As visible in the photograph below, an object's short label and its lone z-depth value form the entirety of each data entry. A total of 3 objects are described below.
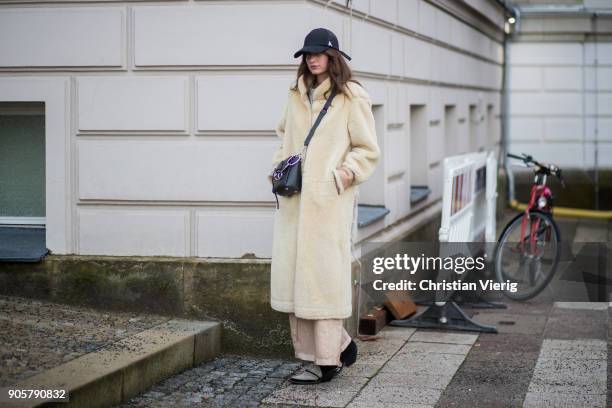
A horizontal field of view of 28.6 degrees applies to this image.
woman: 7.11
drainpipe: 20.53
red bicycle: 10.93
